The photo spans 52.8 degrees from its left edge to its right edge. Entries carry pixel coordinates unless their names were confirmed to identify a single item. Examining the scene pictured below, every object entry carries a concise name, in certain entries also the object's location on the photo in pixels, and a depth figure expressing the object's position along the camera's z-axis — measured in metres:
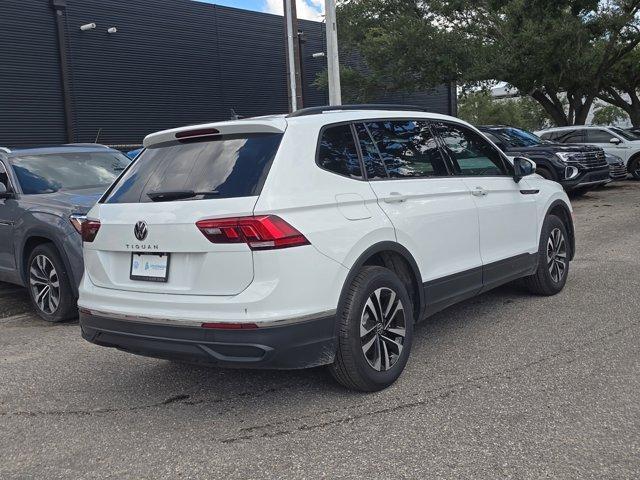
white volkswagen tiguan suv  3.61
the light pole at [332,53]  12.92
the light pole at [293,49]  15.46
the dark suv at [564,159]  14.42
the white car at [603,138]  18.59
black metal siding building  18.09
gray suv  6.27
